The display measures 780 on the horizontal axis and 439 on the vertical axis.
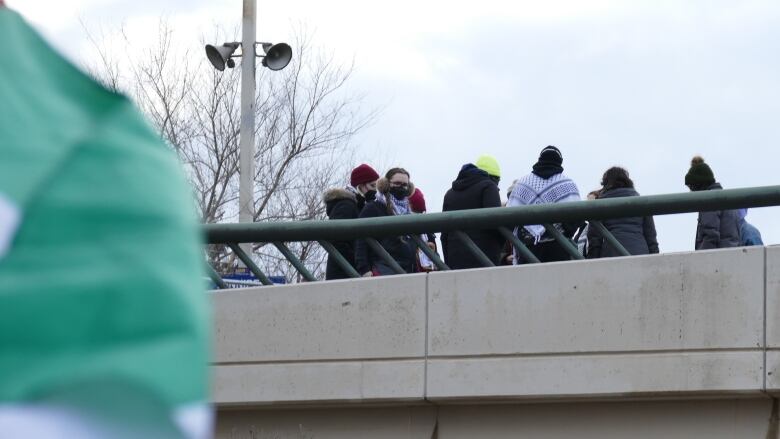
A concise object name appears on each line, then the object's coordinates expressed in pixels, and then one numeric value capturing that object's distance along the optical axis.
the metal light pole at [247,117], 40.53
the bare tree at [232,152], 60.49
